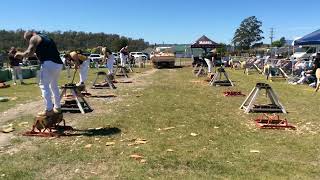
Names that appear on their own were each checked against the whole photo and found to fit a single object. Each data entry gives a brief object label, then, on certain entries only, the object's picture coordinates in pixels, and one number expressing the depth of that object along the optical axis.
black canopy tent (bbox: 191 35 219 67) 28.88
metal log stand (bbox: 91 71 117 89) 12.39
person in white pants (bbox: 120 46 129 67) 18.69
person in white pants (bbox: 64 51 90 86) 10.05
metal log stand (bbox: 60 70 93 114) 7.74
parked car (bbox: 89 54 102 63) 33.71
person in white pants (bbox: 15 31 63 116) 5.95
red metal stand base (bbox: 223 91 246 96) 10.70
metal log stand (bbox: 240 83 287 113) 7.98
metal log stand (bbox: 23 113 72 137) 6.00
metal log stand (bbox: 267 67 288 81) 16.98
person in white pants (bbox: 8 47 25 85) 15.01
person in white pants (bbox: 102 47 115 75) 13.55
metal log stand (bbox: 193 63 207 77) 18.70
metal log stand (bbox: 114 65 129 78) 17.99
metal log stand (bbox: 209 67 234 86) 13.44
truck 26.76
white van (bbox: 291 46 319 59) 27.41
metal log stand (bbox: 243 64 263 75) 21.12
